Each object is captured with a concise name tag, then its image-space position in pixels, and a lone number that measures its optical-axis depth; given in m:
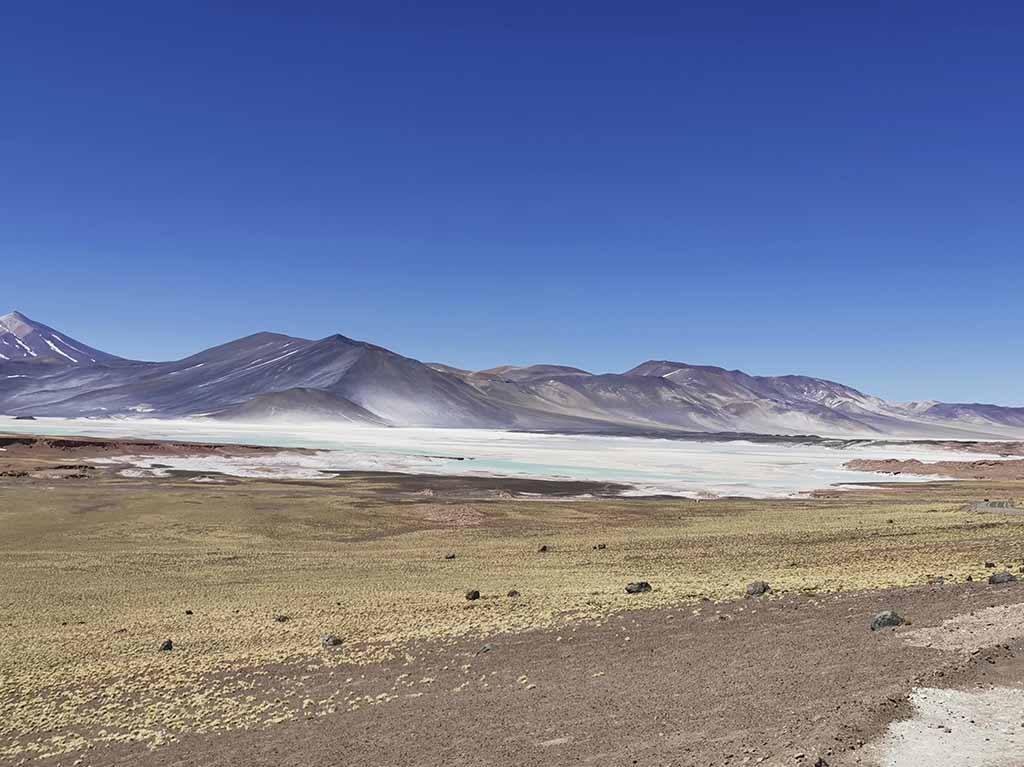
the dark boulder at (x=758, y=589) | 17.83
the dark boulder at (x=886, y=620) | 13.86
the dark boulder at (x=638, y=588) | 19.30
